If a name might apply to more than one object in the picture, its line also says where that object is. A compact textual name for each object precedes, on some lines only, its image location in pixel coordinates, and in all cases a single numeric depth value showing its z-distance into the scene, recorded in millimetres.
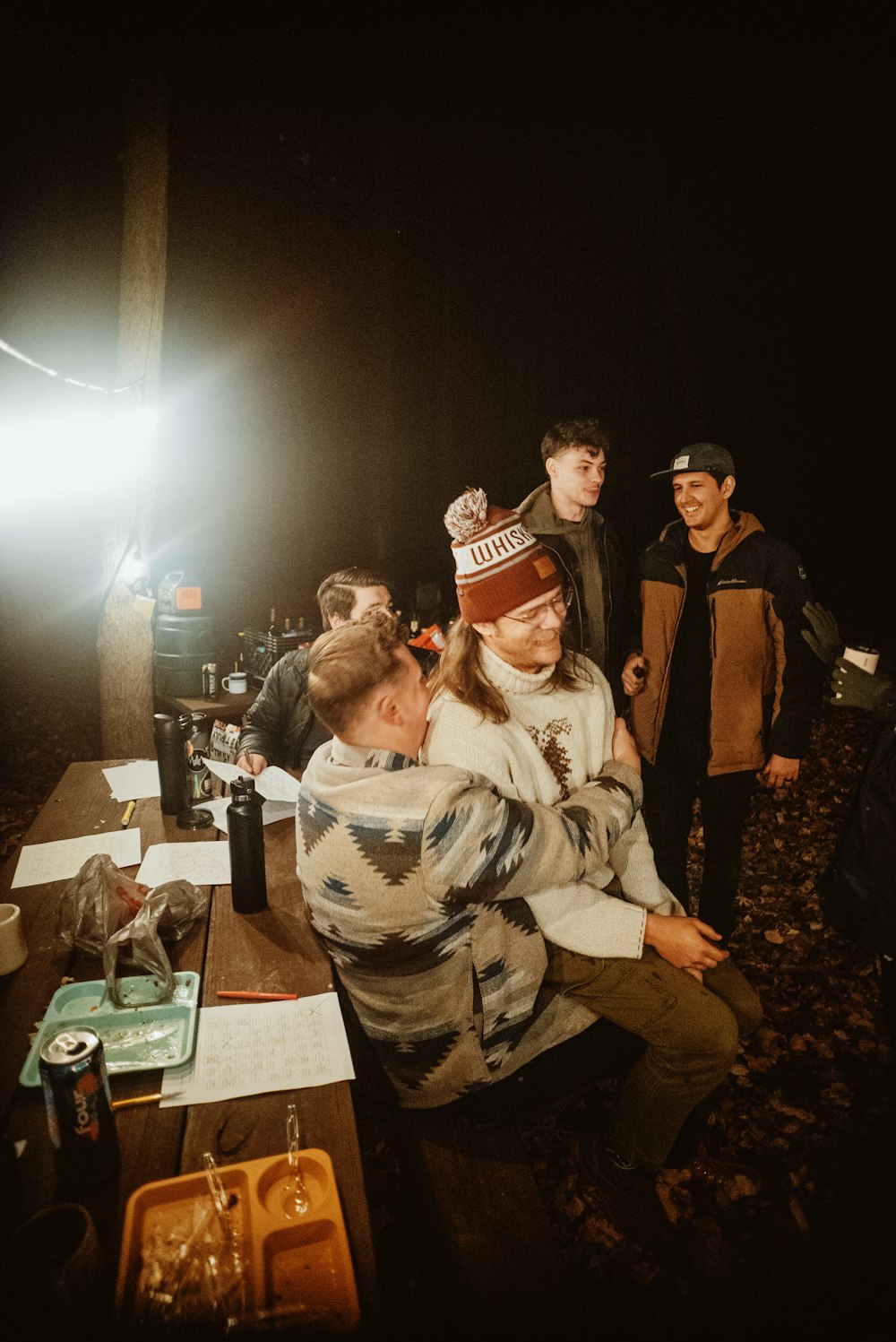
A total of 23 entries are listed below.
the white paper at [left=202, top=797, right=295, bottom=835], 2764
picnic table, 1241
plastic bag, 1788
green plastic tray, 1516
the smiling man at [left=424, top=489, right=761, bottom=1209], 1974
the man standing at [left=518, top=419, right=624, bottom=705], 3354
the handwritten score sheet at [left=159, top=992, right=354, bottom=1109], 1455
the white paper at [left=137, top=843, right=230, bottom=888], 2279
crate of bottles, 5617
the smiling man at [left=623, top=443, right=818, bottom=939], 3256
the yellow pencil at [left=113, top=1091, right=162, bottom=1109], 1408
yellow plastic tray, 1030
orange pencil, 1729
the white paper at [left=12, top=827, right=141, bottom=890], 2291
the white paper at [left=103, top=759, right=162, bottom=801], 2986
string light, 4340
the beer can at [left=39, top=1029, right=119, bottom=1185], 1188
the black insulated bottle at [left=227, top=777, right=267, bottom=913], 2049
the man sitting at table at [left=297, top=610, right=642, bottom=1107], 1597
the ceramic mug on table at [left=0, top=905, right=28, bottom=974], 1801
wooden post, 4367
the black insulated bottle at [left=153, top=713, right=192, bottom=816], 2670
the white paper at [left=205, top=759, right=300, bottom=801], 2977
